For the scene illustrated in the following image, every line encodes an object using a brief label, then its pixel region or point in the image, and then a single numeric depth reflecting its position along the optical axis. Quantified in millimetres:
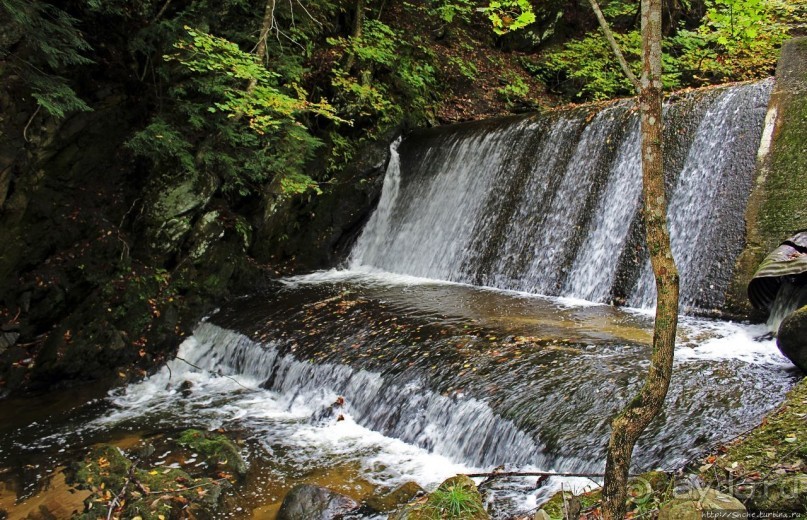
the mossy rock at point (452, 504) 3207
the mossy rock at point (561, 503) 2982
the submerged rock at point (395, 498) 4176
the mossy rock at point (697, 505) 2287
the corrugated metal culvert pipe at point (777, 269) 5204
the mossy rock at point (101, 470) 4383
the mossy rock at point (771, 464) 2420
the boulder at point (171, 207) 8398
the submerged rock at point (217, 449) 4895
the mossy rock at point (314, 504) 4082
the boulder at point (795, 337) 4410
